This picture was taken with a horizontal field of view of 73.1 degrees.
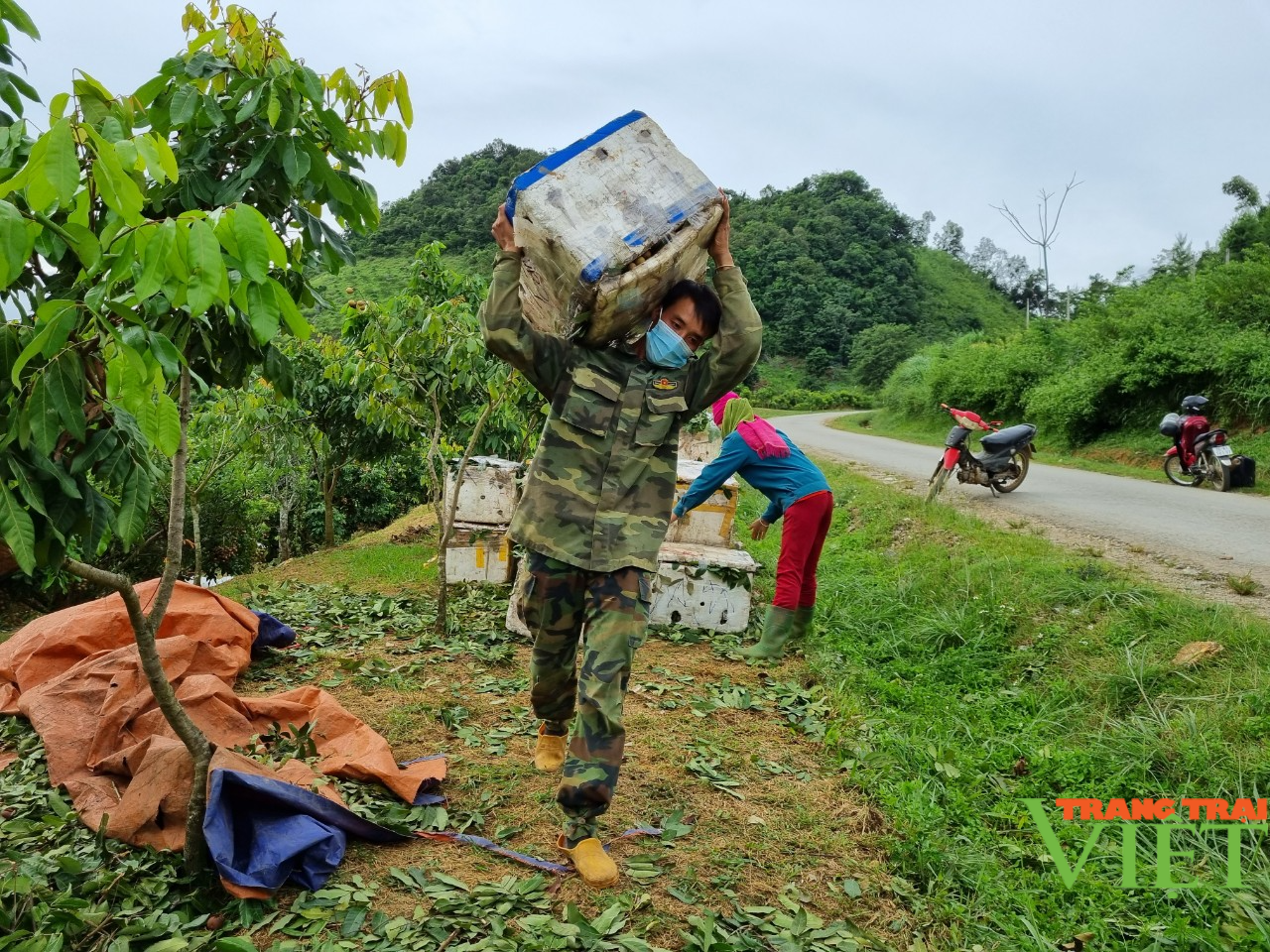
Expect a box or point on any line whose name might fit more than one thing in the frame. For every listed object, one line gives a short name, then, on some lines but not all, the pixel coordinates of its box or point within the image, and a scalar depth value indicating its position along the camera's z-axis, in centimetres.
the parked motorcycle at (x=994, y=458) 970
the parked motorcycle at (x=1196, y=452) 1010
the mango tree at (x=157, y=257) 148
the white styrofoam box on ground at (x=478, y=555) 684
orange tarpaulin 277
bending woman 521
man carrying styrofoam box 278
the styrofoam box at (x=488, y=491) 679
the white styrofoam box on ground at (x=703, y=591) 570
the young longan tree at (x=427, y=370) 518
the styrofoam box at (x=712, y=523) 618
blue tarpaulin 244
